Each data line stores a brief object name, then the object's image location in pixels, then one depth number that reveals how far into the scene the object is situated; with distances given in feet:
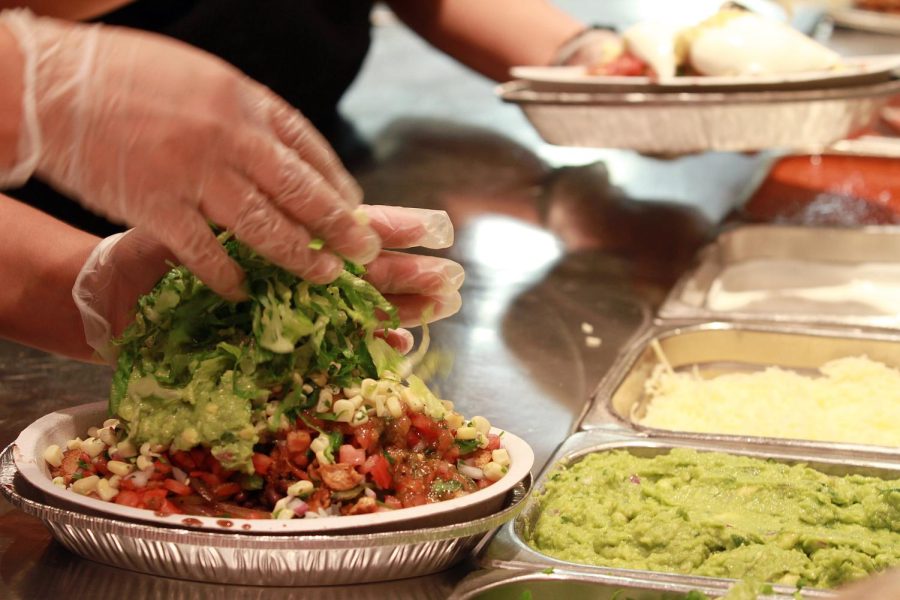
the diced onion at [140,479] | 2.60
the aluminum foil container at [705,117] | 3.98
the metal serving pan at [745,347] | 3.60
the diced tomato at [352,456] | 2.61
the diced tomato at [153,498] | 2.57
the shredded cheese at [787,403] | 3.31
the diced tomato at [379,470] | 2.62
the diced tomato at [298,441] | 2.60
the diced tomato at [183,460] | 2.62
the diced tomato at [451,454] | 2.71
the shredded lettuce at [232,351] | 2.59
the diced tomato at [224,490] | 2.60
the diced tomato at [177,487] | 2.59
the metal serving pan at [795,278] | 3.87
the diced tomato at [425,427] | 2.71
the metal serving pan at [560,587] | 2.62
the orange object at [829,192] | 4.48
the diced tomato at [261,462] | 2.59
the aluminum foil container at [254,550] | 2.52
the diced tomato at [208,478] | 2.60
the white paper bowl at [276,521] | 2.52
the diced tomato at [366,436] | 2.64
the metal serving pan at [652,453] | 2.80
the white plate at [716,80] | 3.97
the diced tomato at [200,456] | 2.62
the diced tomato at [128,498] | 2.57
